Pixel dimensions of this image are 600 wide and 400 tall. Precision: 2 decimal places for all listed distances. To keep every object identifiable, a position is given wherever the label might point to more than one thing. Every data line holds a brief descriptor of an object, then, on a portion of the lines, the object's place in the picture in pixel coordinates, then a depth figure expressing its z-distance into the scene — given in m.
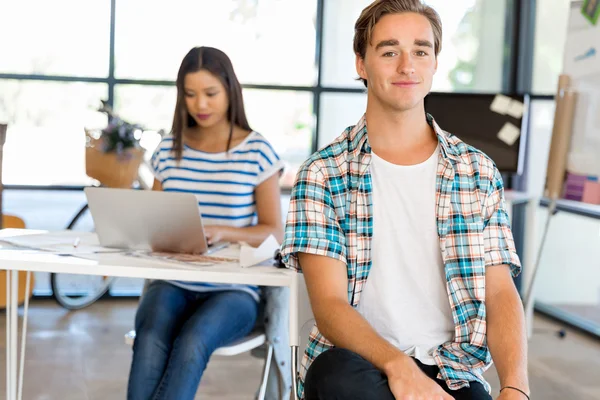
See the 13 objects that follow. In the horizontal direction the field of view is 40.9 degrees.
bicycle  4.59
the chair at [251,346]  2.21
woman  2.31
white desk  1.93
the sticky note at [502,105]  4.35
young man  1.68
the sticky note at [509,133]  4.34
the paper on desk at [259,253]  2.08
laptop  2.05
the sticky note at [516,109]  4.34
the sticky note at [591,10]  3.84
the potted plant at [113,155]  3.82
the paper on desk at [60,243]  2.17
